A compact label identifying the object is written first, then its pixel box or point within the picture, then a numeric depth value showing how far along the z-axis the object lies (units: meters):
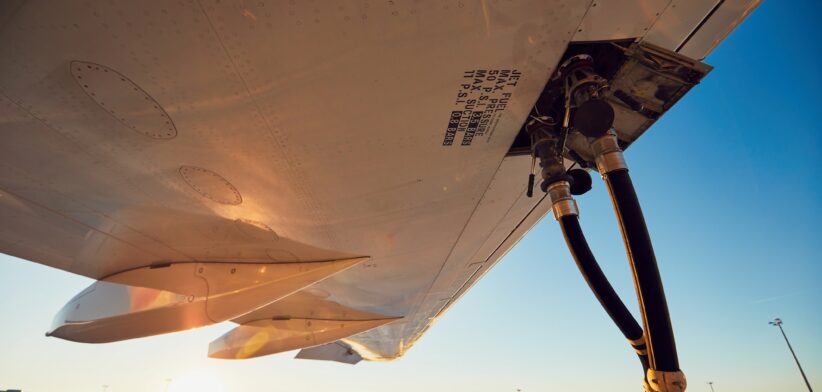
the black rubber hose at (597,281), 2.13
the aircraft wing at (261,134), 2.30
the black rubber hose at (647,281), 1.82
